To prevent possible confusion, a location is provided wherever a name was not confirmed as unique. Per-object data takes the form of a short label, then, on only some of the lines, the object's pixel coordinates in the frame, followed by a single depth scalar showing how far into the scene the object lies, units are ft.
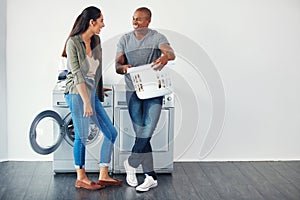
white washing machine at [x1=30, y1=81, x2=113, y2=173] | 15.26
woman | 13.89
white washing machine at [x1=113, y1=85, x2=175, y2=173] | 15.56
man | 14.16
